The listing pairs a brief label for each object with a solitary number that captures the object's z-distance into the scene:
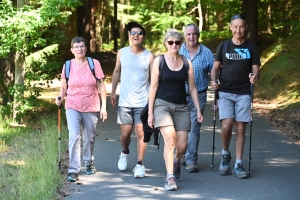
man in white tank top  8.73
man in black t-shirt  8.70
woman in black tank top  7.95
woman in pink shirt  8.53
